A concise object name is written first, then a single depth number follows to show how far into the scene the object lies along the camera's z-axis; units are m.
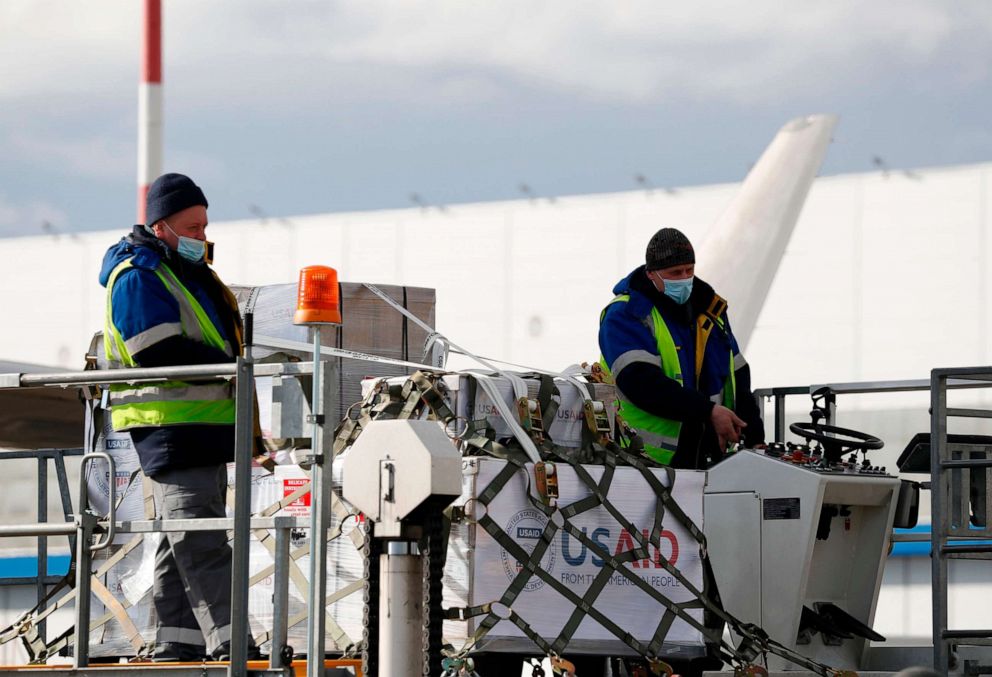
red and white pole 39.69
